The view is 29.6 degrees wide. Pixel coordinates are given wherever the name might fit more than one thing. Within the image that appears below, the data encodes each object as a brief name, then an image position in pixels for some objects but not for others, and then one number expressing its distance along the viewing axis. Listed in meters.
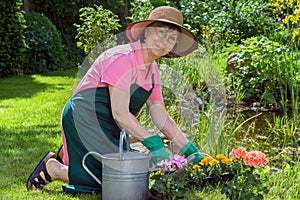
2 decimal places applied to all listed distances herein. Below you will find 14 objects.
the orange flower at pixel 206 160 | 2.72
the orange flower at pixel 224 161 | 2.74
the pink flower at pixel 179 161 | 2.61
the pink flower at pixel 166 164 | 2.60
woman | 2.68
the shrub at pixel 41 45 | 8.58
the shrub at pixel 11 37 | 7.77
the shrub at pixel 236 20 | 8.25
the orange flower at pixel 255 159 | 2.56
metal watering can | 2.57
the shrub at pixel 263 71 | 5.23
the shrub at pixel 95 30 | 5.62
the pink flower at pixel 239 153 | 2.69
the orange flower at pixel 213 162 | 2.72
